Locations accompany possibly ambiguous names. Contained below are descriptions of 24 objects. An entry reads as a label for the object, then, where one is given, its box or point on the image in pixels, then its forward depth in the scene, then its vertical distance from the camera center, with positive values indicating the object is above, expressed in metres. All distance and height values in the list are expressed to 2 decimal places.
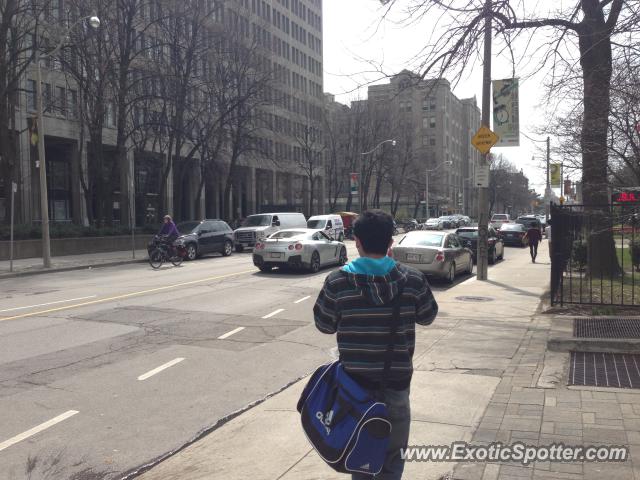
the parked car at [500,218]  59.34 -0.08
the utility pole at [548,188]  27.42 +1.69
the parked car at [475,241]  22.29 -0.93
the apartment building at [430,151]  67.44 +10.46
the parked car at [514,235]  33.66 -1.05
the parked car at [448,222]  58.48 -0.44
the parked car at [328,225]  34.94 -0.37
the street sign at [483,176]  16.32 +1.19
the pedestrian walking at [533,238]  22.00 -0.80
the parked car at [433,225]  53.56 -0.65
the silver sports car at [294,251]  17.70 -0.98
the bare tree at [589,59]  11.27 +3.29
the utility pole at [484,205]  15.87 +0.35
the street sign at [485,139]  15.80 +2.16
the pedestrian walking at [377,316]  2.86 -0.49
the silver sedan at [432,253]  15.40 -0.96
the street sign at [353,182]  52.67 +3.40
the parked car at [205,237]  24.50 -0.76
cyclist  21.38 -0.51
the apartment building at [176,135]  31.52 +6.35
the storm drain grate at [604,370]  5.71 -1.64
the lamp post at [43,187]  20.67 +1.26
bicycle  21.12 -1.24
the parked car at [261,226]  29.59 -0.35
